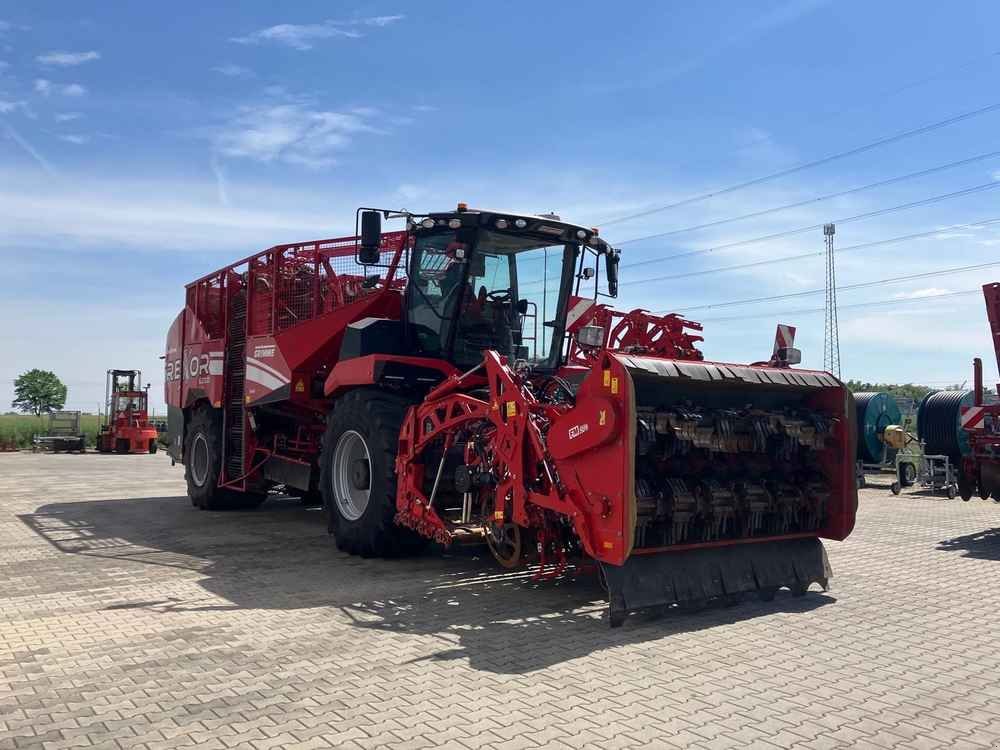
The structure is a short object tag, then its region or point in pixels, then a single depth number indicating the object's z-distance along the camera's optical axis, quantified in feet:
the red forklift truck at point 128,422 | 102.27
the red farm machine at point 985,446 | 34.71
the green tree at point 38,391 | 304.91
